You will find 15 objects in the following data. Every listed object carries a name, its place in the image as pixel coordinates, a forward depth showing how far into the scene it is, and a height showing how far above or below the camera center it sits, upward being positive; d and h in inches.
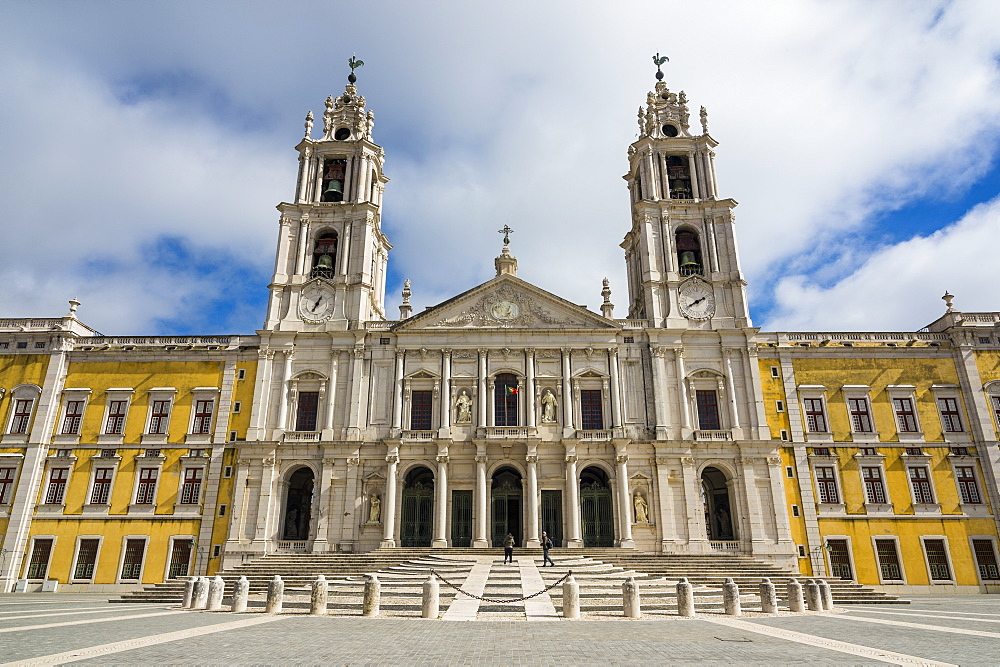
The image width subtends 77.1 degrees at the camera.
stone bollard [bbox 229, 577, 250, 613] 721.6 -60.9
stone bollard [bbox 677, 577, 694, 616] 681.0 -65.3
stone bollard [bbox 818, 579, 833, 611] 775.1 -71.7
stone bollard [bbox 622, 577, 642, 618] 665.0 -64.2
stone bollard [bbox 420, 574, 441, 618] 663.1 -62.7
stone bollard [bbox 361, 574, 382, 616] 679.7 -60.9
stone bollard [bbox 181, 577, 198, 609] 759.2 -62.1
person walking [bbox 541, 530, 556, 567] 992.2 -14.8
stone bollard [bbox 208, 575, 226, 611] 745.6 -60.5
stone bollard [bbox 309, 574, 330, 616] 688.4 -62.1
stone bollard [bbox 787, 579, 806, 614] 731.4 -70.7
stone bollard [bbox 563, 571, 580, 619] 654.5 -61.5
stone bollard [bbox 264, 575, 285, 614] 699.4 -60.0
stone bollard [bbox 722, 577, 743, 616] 699.4 -66.5
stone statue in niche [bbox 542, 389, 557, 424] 1301.7 +256.5
